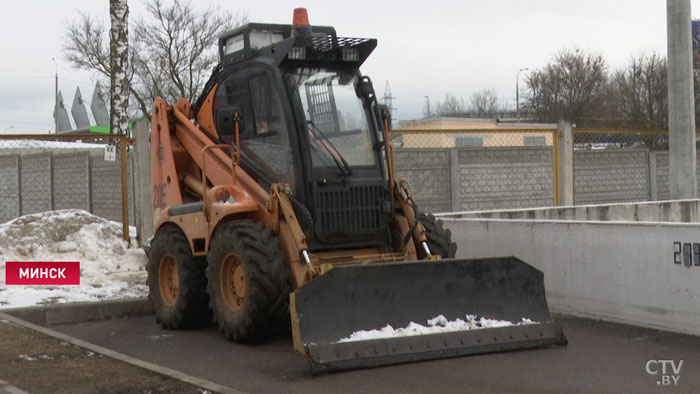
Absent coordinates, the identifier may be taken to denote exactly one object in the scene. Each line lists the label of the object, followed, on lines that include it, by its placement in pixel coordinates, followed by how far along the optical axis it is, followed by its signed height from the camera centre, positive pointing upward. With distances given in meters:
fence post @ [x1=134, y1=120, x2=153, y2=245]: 14.70 +0.32
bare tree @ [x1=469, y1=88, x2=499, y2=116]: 89.56 +8.76
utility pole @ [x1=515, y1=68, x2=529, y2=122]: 68.12 +6.67
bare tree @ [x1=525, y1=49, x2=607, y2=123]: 61.50 +7.14
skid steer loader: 7.81 -0.40
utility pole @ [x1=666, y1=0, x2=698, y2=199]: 13.97 +1.34
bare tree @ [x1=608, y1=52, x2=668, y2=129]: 41.81 +5.01
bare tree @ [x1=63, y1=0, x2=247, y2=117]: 42.38 +6.85
